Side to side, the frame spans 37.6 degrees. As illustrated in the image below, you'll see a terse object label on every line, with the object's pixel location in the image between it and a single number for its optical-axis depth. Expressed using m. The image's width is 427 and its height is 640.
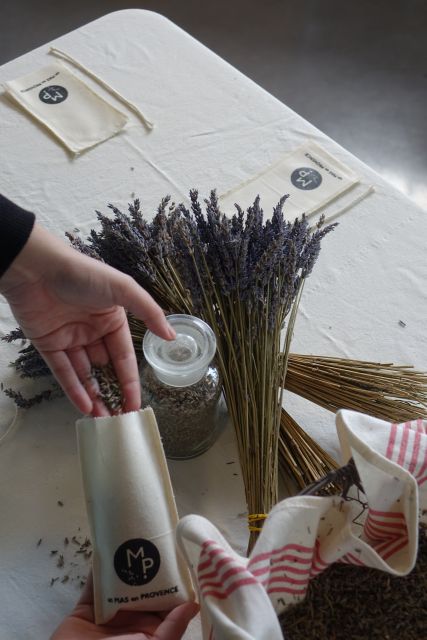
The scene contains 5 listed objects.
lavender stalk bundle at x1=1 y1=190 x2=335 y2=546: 0.86
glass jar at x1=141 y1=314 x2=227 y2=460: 0.80
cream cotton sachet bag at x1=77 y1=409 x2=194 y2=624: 0.73
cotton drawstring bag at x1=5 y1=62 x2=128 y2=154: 1.32
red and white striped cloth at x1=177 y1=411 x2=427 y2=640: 0.57
